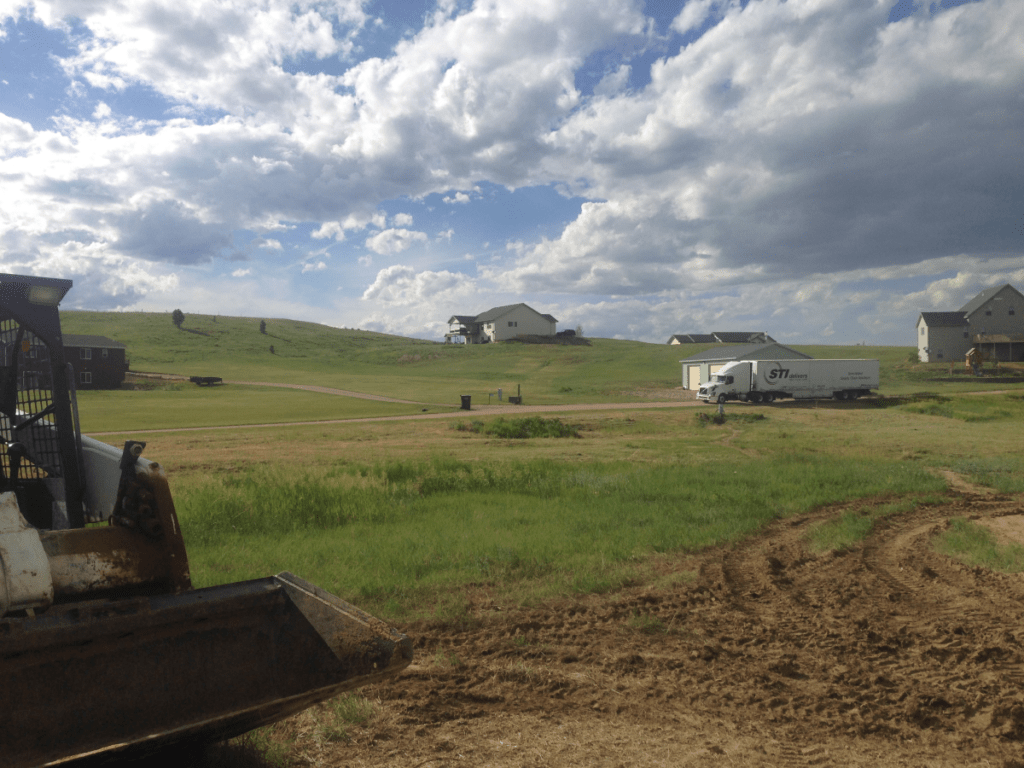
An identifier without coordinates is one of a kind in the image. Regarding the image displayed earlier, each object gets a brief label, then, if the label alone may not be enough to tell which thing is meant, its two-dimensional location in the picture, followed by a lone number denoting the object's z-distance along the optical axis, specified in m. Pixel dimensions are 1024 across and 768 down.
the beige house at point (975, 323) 76.94
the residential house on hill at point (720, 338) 138.00
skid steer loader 3.23
